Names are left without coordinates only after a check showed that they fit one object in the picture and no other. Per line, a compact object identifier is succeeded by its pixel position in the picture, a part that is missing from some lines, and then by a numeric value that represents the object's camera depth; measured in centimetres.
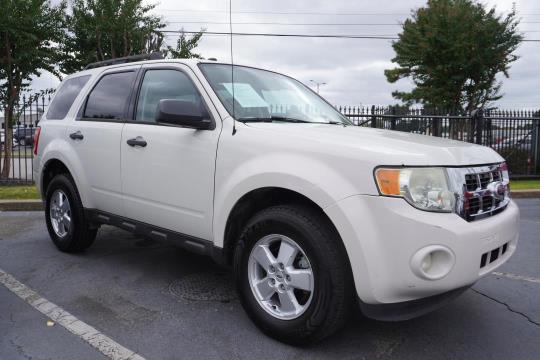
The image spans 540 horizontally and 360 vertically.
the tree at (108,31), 1193
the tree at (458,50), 1705
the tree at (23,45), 992
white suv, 248
